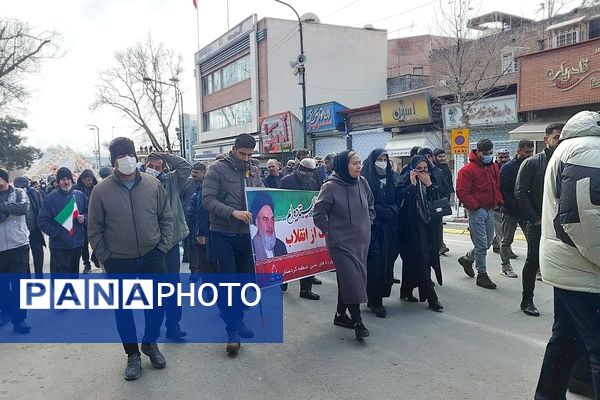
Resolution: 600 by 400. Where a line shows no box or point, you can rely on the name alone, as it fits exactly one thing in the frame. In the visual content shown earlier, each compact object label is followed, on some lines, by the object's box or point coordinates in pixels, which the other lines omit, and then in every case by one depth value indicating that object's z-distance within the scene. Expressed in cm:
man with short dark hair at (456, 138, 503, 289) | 618
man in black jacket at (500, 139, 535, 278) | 614
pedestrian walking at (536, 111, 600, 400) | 251
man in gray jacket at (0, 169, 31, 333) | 501
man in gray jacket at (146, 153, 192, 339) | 467
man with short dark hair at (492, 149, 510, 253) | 783
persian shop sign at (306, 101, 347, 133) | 2439
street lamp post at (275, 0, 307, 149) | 1978
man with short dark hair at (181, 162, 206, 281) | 668
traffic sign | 1316
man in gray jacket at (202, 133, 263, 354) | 441
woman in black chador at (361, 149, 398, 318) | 516
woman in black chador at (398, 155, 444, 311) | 536
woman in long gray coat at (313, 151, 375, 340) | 448
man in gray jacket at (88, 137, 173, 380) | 382
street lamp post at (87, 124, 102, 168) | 6310
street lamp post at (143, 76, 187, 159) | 4016
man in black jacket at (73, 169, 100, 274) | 776
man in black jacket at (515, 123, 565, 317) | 475
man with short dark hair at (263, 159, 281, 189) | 828
